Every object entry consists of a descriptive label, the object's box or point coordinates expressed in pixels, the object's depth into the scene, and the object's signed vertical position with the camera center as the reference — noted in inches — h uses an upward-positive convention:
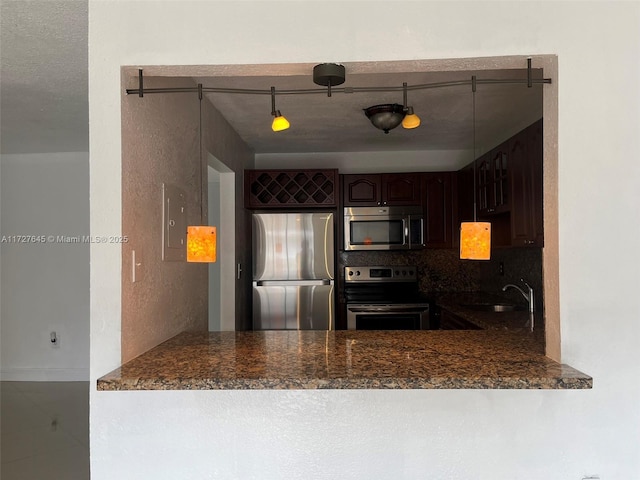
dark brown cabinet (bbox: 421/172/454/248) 163.9 +12.5
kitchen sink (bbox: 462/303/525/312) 135.4 -20.1
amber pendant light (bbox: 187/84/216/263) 69.7 +0.0
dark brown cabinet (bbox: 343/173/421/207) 165.2 +20.4
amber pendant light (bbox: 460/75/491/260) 67.8 +0.3
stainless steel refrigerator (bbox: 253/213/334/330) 152.2 -9.6
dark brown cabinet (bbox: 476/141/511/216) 122.0 +18.2
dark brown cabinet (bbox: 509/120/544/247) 101.3 +13.4
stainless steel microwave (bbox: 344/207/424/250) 162.9 +5.5
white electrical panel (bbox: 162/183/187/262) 79.0 +3.9
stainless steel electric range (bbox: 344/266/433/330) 146.7 -19.9
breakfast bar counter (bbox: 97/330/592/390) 54.7 -17.0
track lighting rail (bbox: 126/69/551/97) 62.5 +22.6
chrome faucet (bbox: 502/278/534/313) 119.7 -15.6
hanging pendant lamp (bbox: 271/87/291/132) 86.4 +23.9
